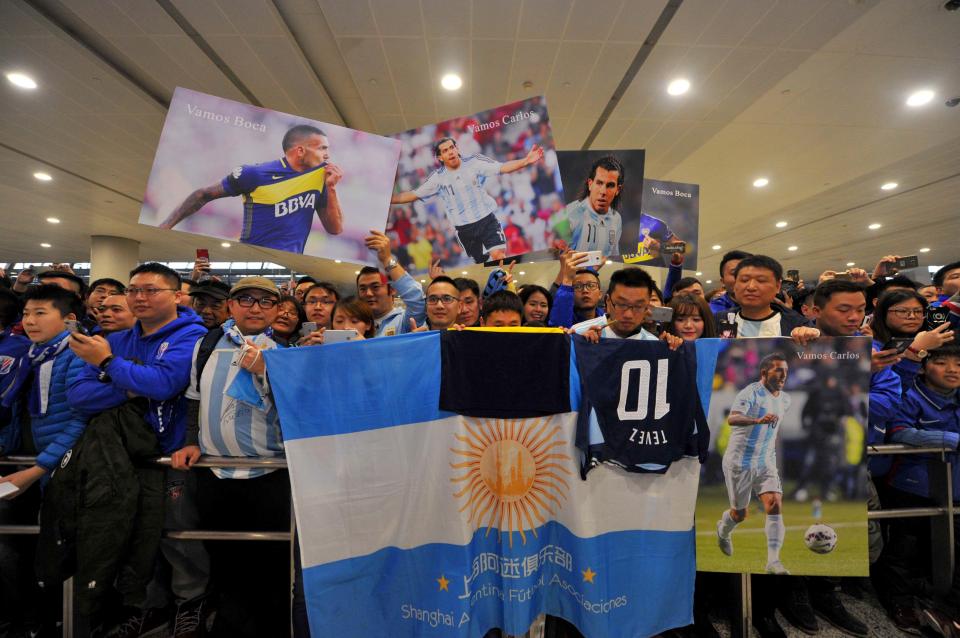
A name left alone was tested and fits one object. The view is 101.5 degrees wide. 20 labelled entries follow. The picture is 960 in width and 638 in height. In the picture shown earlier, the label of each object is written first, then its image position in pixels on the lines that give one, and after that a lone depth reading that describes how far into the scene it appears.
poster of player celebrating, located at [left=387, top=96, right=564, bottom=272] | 2.35
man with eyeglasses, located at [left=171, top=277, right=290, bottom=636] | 1.91
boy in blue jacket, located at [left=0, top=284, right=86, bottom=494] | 2.00
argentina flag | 1.78
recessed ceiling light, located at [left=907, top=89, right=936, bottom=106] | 5.36
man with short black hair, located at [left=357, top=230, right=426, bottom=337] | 2.53
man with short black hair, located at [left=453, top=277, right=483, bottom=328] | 2.82
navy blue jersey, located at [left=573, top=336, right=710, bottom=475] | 1.81
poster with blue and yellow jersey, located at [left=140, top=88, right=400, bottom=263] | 2.02
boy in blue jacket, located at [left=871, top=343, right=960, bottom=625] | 2.09
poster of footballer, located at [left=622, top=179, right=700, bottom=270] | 4.48
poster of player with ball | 1.91
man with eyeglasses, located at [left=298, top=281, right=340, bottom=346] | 2.73
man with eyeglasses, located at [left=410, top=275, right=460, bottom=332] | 2.54
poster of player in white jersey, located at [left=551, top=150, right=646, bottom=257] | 3.01
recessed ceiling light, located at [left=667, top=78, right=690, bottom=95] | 5.00
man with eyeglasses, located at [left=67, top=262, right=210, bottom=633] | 1.79
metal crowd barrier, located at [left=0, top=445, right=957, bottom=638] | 1.87
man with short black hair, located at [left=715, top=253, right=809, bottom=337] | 2.27
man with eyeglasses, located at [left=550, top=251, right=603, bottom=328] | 2.65
